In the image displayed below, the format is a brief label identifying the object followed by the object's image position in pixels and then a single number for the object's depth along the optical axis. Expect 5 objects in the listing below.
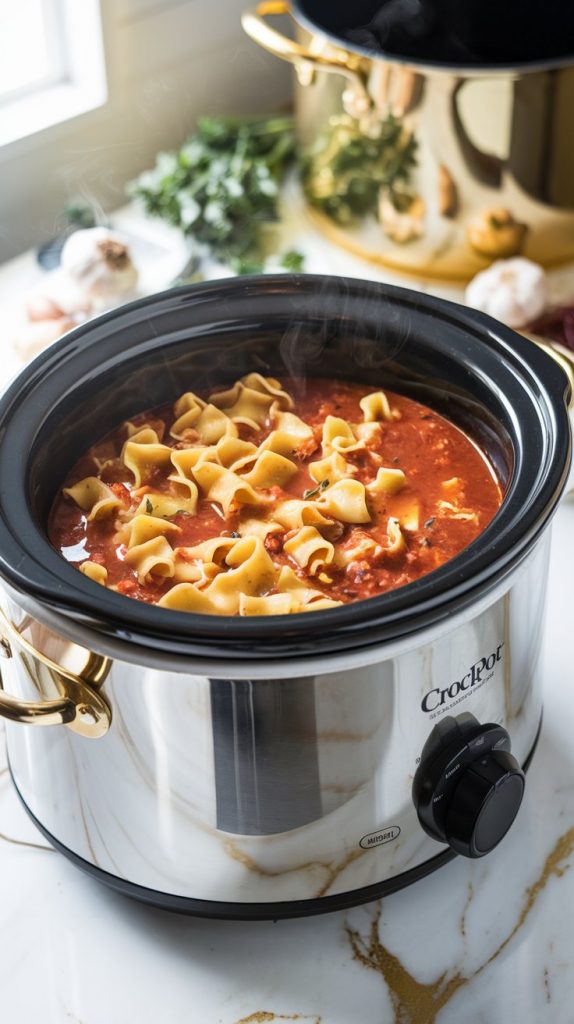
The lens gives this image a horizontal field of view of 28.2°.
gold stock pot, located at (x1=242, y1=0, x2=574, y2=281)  2.54
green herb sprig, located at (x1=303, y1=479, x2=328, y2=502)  1.80
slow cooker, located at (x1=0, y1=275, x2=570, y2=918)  1.29
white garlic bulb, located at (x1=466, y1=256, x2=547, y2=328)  2.63
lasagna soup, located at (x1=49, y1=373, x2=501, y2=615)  1.63
